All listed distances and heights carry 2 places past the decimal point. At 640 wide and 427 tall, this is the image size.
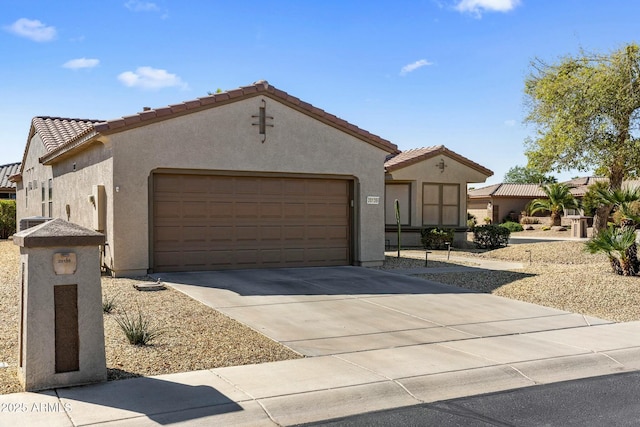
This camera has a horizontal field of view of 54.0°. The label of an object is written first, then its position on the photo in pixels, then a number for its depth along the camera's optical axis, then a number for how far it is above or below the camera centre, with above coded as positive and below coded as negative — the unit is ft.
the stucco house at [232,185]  46.62 +2.49
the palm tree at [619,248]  45.88 -2.40
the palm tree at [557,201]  144.77 +3.39
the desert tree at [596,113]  76.69 +12.79
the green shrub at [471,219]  138.82 -0.80
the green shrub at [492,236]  81.92 -2.68
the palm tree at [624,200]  50.60 +1.51
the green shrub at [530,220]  153.79 -1.06
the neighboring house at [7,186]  127.03 +5.86
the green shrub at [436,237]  78.59 -2.68
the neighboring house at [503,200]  160.66 +4.11
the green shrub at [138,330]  26.78 -5.13
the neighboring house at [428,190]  80.18 +3.37
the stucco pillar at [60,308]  20.89 -3.16
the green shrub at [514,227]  140.30 -2.53
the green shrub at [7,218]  104.95 -0.42
